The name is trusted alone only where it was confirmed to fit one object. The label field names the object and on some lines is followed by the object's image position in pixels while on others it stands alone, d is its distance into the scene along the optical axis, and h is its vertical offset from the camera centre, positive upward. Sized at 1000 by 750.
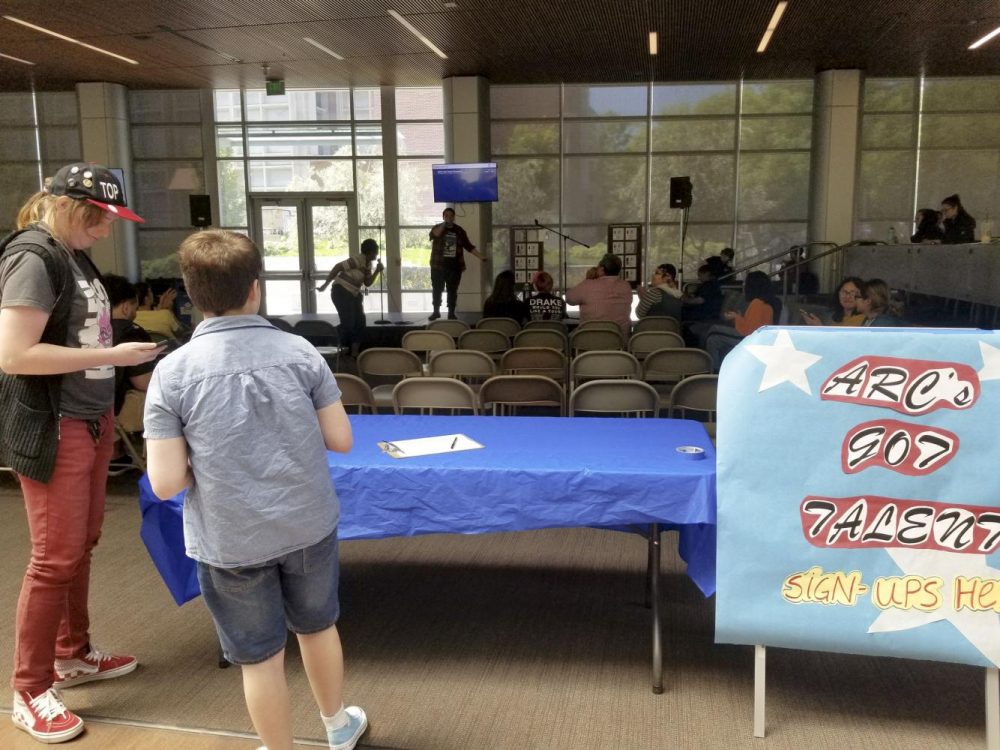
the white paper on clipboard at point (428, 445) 2.69 -0.65
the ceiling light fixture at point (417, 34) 9.88 +2.89
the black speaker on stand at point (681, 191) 13.09 +0.98
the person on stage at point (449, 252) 12.34 +0.02
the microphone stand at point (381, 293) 12.04 -0.72
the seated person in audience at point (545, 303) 8.61 -0.53
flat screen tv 12.22 +1.08
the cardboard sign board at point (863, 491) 2.16 -0.66
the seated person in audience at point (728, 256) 13.70 -0.07
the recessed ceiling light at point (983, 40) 11.02 +2.95
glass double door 15.59 +0.25
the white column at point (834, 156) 13.11 +1.55
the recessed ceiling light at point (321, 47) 11.15 +2.92
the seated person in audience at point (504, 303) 8.84 -0.54
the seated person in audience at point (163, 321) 6.50 -0.53
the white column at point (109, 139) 13.99 +2.00
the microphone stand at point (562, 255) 15.45 -0.04
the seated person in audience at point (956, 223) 9.88 +0.34
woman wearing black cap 2.18 -0.39
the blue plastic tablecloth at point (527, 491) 2.44 -0.73
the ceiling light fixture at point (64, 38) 10.05 +2.89
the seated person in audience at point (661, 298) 8.36 -0.47
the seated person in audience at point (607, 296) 8.15 -0.44
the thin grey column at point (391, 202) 15.09 +0.97
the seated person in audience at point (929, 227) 10.52 +0.31
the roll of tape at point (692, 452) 2.61 -0.65
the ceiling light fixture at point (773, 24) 9.58 +2.91
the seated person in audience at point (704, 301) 9.95 -0.62
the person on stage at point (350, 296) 9.89 -0.51
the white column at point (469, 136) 13.34 +1.92
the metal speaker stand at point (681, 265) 14.53 +0.02
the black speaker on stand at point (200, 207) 13.45 +0.78
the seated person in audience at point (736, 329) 5.53 -0.58
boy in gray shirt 1.72 -0.43
